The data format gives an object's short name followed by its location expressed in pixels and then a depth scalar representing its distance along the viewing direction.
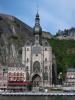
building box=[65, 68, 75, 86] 93.00
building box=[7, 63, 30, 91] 86.52
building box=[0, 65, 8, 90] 85.37
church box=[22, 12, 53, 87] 88.94
